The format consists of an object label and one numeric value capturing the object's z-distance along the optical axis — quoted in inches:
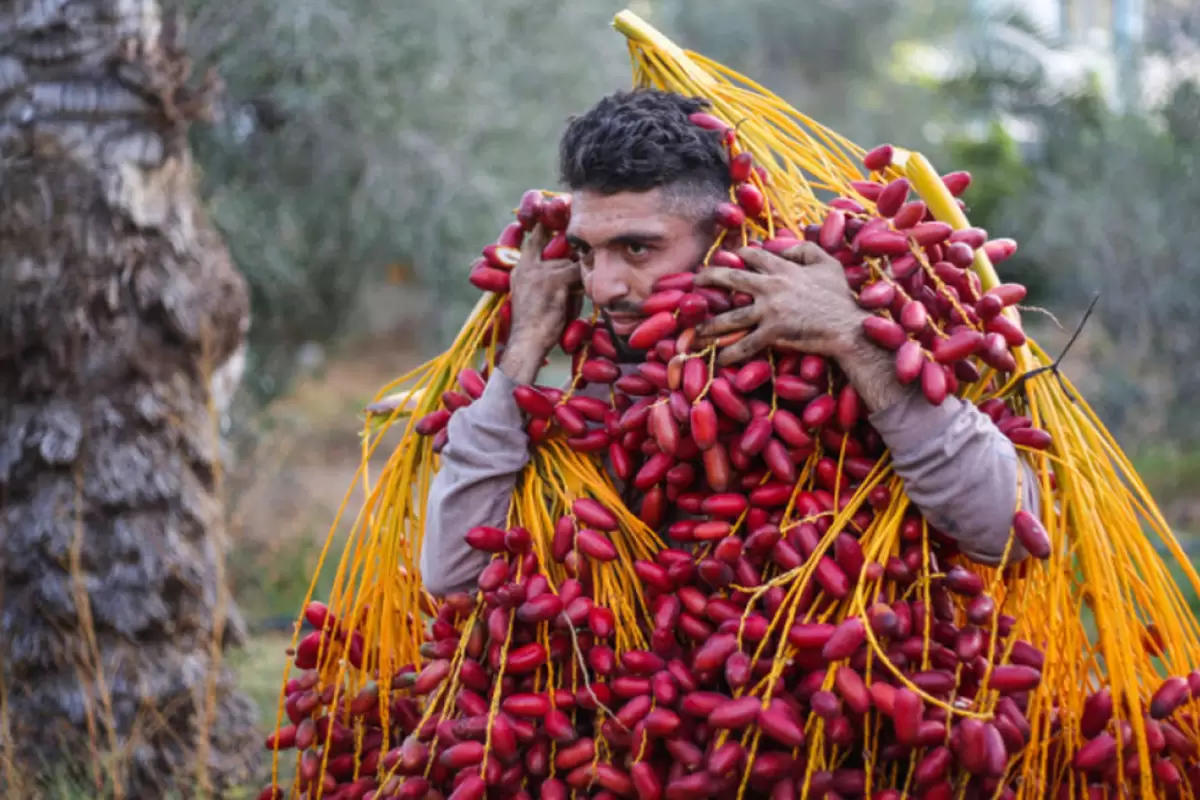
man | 72.3
